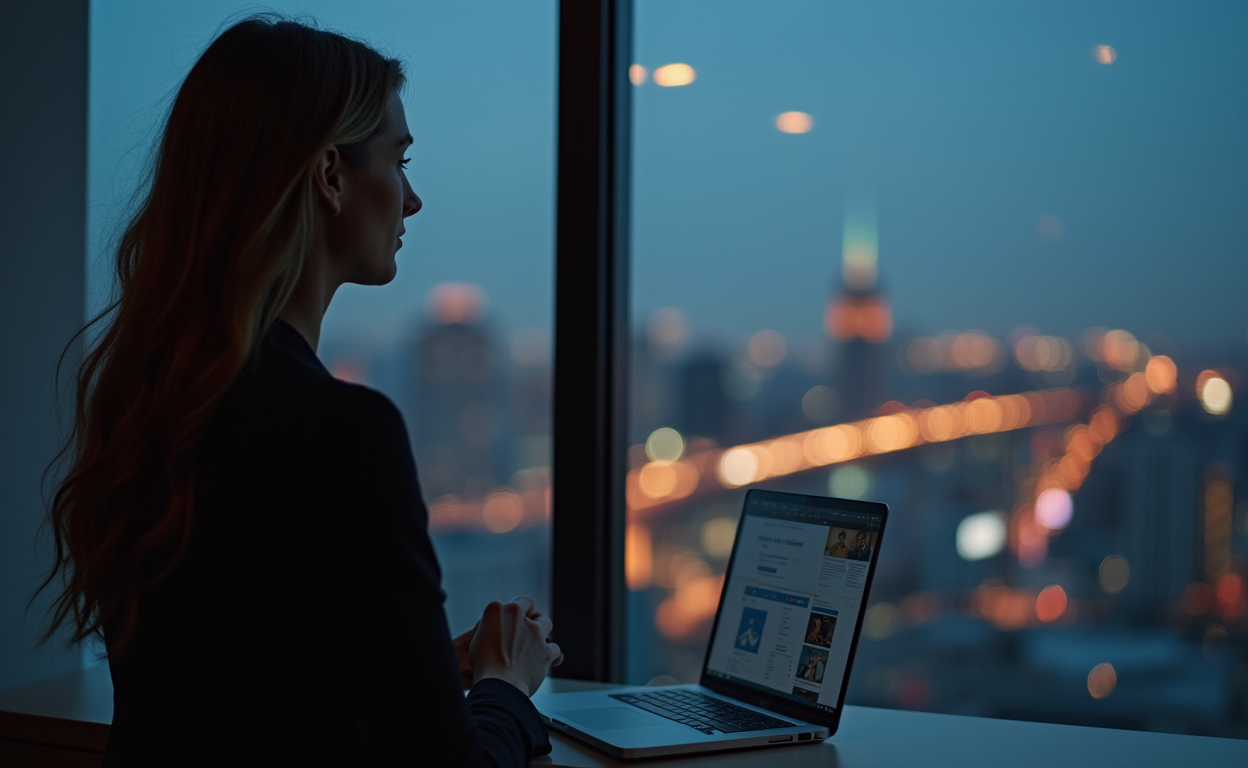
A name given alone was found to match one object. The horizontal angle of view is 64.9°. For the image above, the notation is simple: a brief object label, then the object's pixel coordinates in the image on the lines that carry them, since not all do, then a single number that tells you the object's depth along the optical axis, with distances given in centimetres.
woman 79
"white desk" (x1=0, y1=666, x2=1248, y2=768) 125
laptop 131
